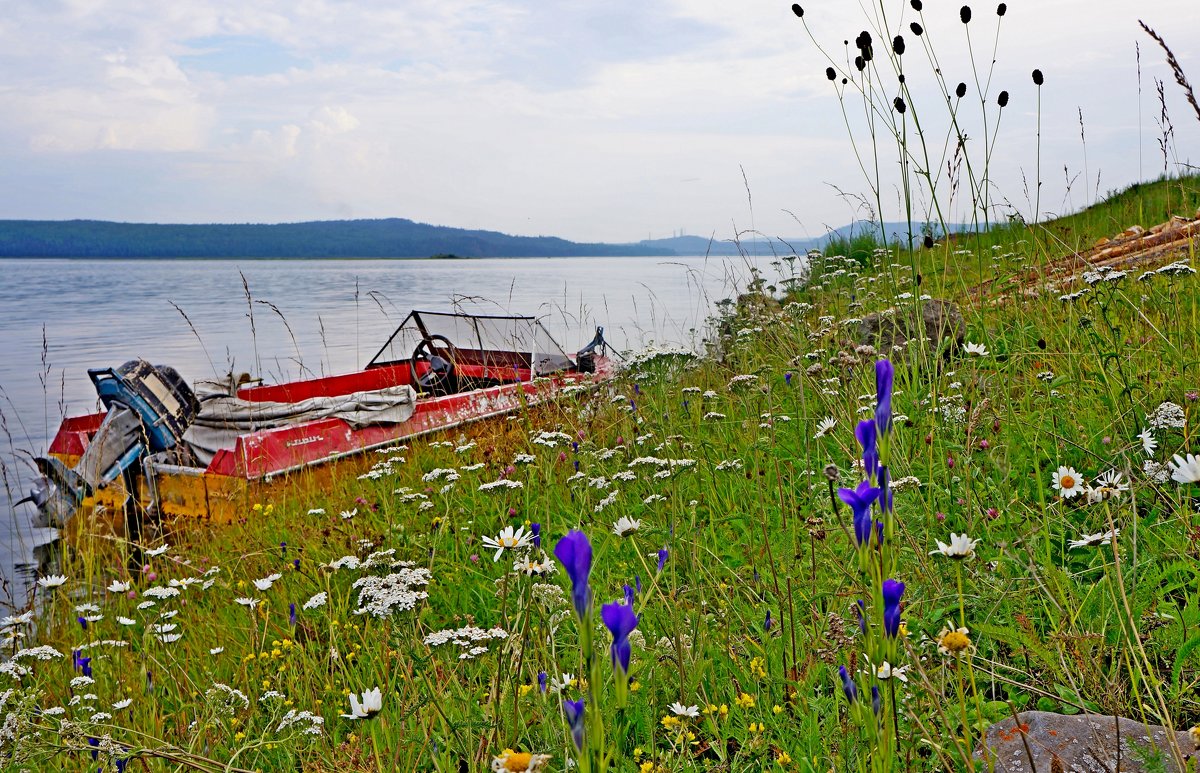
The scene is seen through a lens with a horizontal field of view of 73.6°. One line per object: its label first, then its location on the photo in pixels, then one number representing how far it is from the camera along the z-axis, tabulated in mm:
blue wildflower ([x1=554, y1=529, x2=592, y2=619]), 617
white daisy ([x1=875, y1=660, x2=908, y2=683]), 1358
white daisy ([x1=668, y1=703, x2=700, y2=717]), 1633
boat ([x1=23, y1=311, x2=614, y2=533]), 7180
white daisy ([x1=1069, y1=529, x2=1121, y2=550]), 1767
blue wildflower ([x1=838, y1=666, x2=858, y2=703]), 1008
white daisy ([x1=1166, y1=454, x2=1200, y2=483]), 1521
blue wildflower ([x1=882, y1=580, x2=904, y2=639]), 792
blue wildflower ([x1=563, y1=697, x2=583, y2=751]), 680
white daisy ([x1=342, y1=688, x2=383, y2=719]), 1470
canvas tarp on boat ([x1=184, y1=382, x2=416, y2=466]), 8164
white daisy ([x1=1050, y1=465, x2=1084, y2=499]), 1962
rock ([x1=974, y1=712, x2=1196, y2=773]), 1370
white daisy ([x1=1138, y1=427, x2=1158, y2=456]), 2172
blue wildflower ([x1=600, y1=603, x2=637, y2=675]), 659
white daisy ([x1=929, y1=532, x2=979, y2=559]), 1262
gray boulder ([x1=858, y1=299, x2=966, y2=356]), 5012
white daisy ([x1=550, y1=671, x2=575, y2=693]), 1581
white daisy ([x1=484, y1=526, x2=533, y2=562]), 1708
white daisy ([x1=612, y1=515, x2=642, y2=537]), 2037
